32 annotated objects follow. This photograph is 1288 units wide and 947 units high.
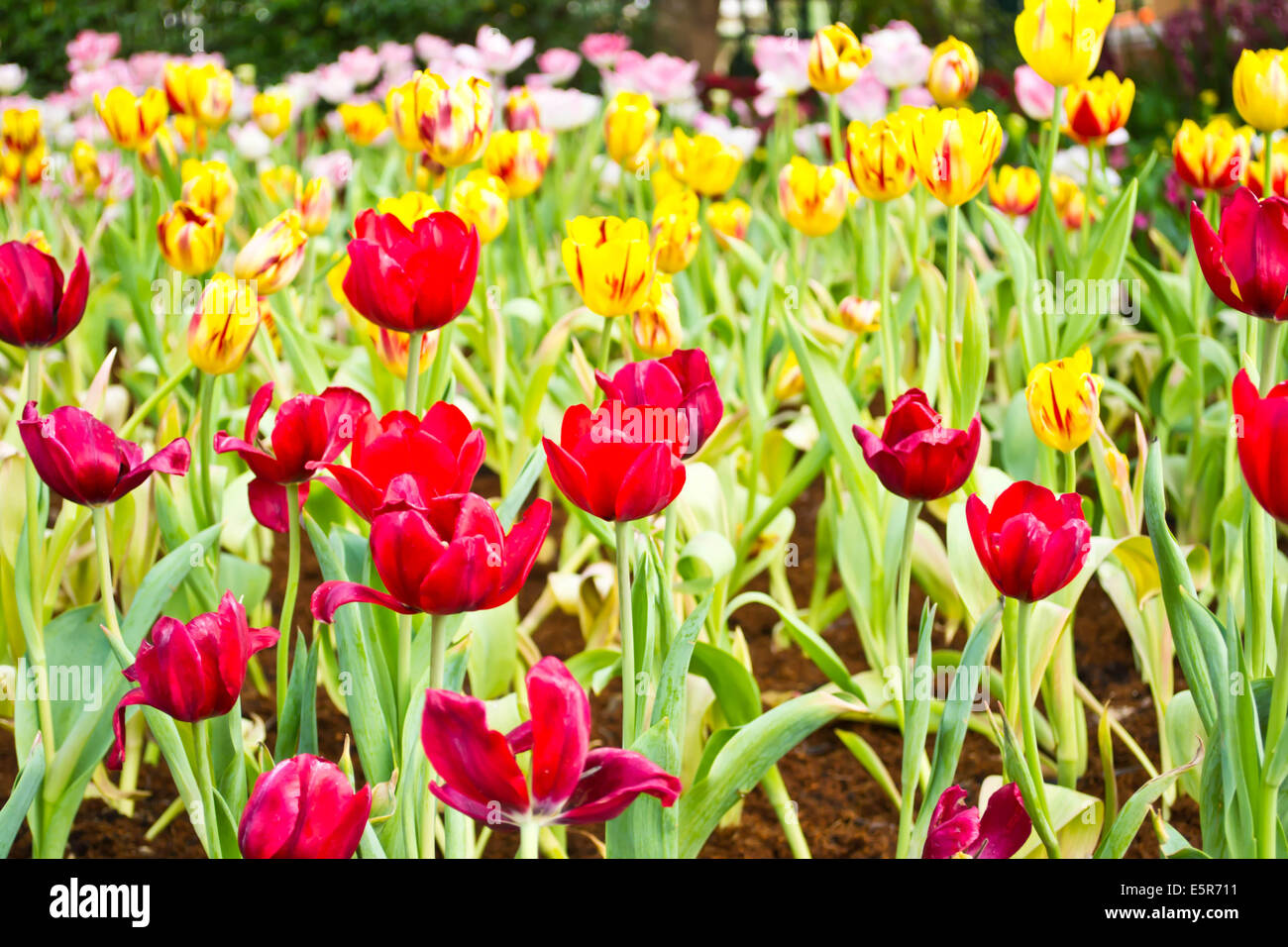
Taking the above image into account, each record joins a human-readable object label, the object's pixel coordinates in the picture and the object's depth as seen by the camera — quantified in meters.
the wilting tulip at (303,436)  0.86
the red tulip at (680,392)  0.80
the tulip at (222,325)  1.08
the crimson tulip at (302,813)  0.63
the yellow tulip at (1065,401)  1.04
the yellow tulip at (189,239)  1.33
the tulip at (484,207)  1.49
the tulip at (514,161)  1.77
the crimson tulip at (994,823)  0.78
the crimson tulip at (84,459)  0.83
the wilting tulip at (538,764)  0.57
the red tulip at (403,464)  0.72
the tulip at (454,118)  1.33
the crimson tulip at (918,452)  0.82
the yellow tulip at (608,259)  1.13
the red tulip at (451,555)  0.62
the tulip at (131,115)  1.87
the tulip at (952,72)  1.75
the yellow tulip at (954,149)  1.26
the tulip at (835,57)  1.80
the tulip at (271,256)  1.23
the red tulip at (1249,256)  0.86
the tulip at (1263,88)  1.43
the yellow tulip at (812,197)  1.59
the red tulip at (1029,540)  0.77
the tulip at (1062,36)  1.38
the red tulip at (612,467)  0.70
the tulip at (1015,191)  2.13
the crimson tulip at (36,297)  0.97
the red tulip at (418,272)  0.91
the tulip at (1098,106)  1.69
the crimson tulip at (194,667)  0.72
